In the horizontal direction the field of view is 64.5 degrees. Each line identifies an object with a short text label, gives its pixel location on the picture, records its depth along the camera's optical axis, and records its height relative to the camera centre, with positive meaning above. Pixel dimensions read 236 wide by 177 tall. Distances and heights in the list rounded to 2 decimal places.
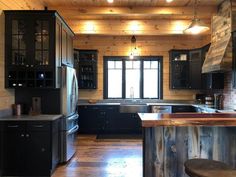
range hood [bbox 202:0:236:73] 3.56 +0.95
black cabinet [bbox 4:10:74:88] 3.19 +0.66
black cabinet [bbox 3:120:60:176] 2.92 -0.99
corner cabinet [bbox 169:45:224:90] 5.08 +0.51
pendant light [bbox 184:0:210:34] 2.61 +0.85
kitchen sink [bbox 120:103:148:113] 5.30 -0.58
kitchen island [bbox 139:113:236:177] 2.18 -0.68
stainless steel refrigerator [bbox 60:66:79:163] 3.35 -0.47
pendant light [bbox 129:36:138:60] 5.69 +1.12
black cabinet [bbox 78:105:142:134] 5.29 -0.89
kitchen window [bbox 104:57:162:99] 5.80 +0.26
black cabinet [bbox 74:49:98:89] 5.53 +0.58
